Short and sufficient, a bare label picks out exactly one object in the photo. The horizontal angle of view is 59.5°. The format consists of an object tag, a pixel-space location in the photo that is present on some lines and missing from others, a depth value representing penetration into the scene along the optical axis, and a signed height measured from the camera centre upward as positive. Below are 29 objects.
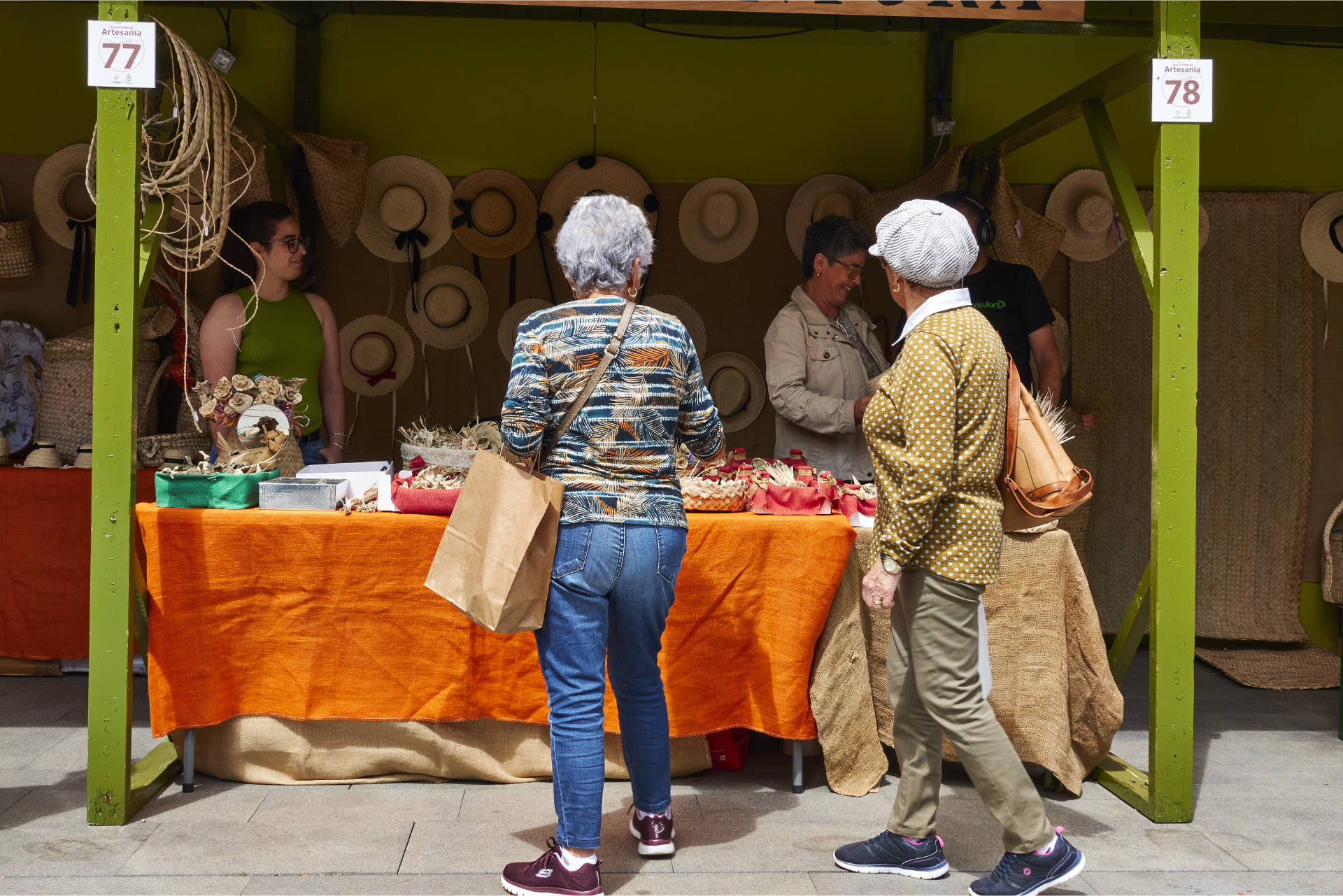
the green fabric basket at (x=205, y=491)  3.58 -0.15
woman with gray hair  2.79 -0.06
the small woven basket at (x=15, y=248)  5.33 +0.87
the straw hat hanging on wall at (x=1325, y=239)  5.86 +1.07
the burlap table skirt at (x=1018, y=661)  3.75 -0.68
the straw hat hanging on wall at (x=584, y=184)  5.67 +1.27
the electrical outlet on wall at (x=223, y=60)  4.86 +1.58
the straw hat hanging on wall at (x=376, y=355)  5.70 +0.43
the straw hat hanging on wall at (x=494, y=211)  5.71 +1.14
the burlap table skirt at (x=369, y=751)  3.71 -0.98
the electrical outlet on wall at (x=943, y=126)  5.56 +1.54
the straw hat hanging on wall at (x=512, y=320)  5.75 +0.61
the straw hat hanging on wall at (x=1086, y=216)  5.81 +1.16
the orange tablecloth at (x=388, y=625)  3.57 -0.56
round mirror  3.81 +0.06
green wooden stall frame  3.42 +0.00
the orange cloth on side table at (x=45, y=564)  4.89 -0.52
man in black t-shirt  4.93 +0.59
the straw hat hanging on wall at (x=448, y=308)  5.73 +0.66
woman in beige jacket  4.41 +0.33
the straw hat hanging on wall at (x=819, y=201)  5.76 +1.21
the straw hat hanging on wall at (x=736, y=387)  5.81 +0.29
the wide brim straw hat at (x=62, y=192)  5.47 +1.15
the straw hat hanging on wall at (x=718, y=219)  5.77 +1.12
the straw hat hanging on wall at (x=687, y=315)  5.84 +0.66
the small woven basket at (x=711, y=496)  3.69 -0.15
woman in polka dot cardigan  2.79 -0.12
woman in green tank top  4.28 +0.43
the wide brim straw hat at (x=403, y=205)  5.64 +1.15
